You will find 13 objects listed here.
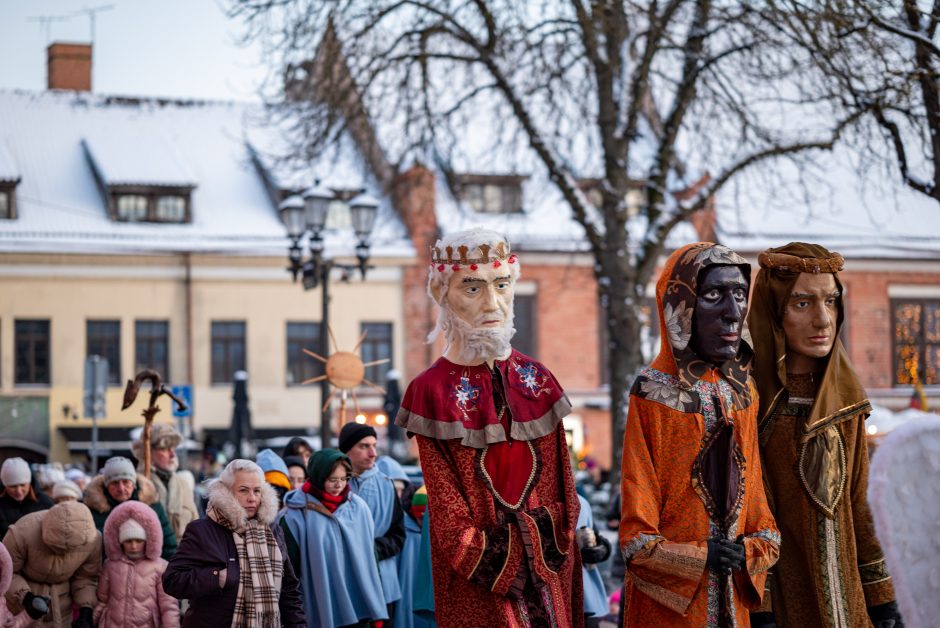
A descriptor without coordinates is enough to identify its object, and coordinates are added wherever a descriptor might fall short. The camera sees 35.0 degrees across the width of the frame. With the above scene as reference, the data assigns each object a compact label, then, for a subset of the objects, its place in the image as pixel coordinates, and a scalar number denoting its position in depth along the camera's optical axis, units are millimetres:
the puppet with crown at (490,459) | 5590
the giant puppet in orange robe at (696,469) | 5594
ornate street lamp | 18312
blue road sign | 21625
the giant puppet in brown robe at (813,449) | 6062
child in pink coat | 8828
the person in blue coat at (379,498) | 9352
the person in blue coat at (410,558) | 9586
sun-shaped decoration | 13125
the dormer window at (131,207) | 34781
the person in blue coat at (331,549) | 8555
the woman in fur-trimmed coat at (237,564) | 7508
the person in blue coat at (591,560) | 6086
